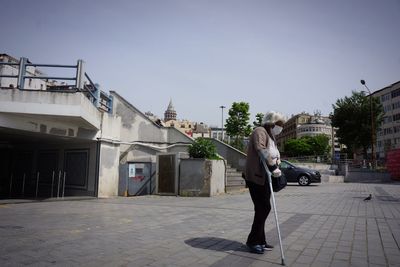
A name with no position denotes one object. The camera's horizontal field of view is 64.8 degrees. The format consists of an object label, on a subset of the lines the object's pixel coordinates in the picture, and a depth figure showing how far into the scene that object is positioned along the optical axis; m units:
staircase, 16.09
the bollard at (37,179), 14.68
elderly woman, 4.42
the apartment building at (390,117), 69.38
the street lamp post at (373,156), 32.47
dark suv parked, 20.61
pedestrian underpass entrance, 13.41
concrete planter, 13.62
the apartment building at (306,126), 131.88
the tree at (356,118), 43.31
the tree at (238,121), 39.31
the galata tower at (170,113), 169.00
